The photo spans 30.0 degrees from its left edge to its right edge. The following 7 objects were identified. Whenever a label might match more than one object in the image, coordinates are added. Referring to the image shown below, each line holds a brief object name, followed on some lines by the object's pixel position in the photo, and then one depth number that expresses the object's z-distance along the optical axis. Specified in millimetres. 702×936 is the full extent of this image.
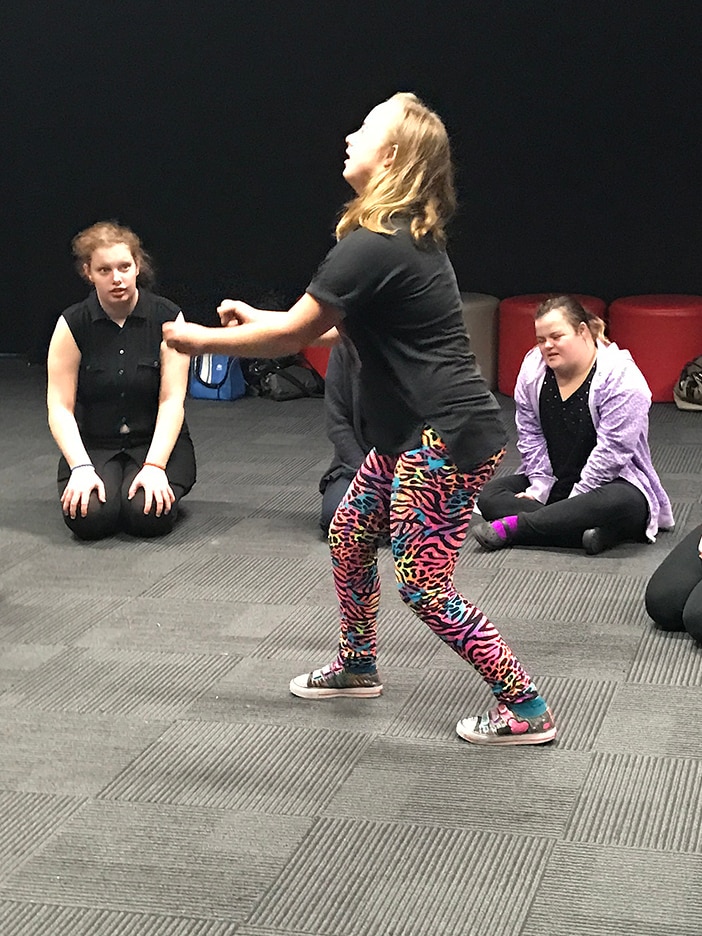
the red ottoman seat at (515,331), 5875
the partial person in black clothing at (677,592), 2986
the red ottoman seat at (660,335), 5691
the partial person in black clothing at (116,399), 3869
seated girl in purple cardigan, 3676
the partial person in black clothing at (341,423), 3828
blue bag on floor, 6086
